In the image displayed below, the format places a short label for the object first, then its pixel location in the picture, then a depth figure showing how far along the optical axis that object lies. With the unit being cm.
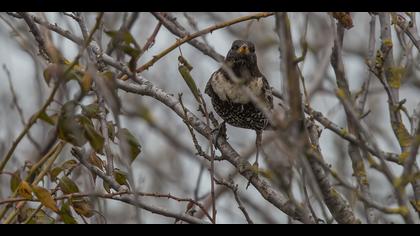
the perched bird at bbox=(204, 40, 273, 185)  849
